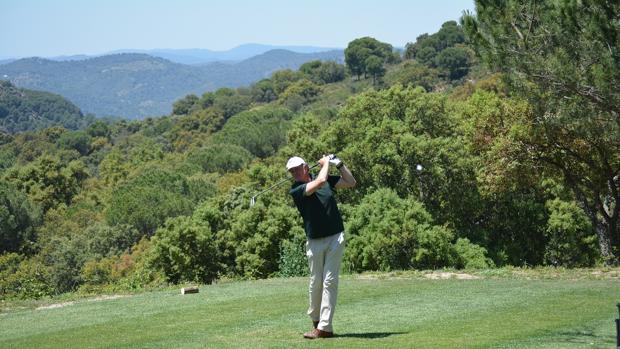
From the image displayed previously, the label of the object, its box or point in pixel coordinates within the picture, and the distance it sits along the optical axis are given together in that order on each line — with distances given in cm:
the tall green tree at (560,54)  1597
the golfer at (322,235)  1098
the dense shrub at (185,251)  4444
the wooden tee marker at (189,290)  1883
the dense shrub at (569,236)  3800
